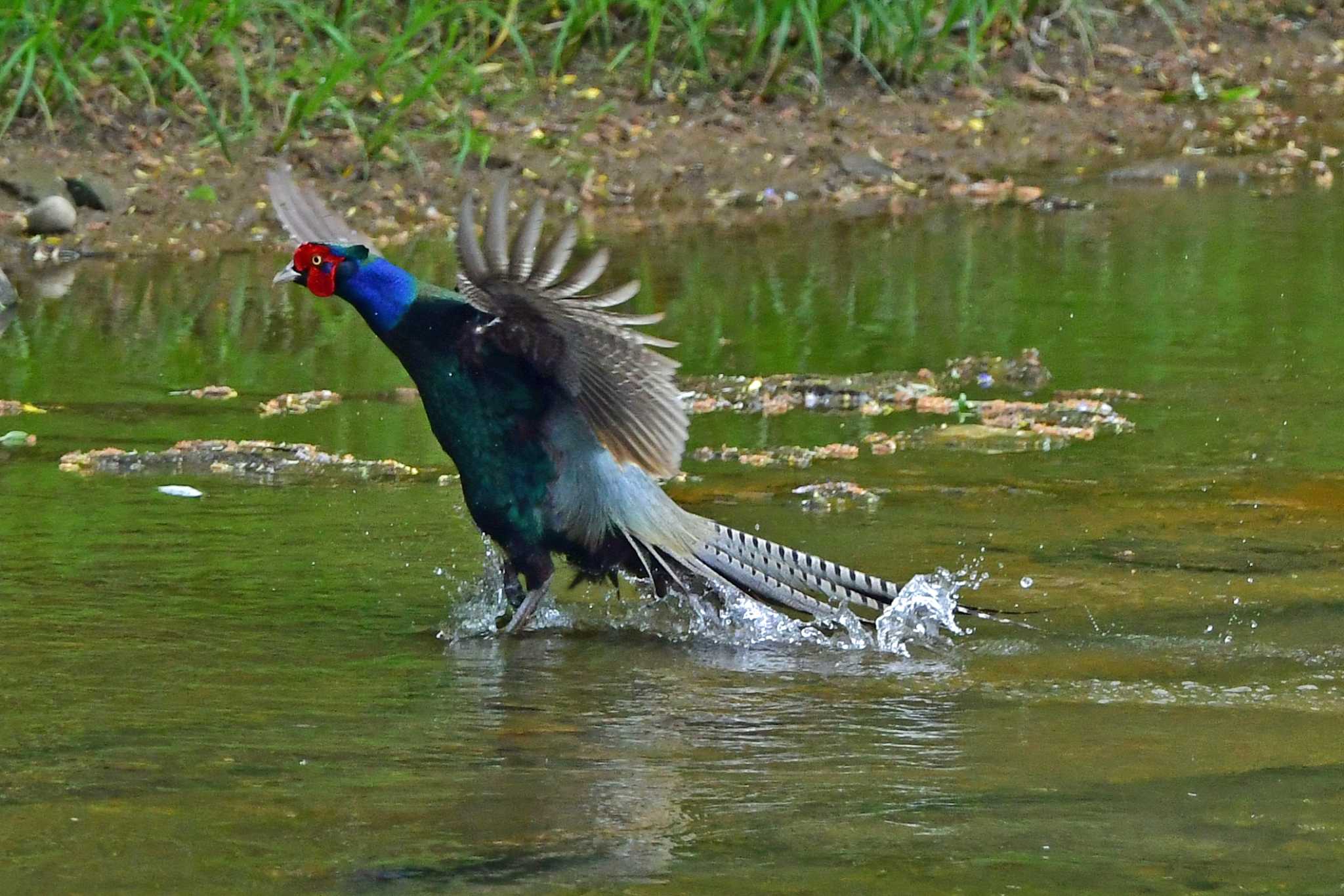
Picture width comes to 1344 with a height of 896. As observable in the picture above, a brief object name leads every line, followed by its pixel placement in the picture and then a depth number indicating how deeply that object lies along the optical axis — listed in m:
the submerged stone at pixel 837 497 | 12.84
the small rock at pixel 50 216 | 21.06
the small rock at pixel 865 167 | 24.34
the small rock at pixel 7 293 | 18.66
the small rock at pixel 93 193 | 21.55
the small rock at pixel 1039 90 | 27.09
